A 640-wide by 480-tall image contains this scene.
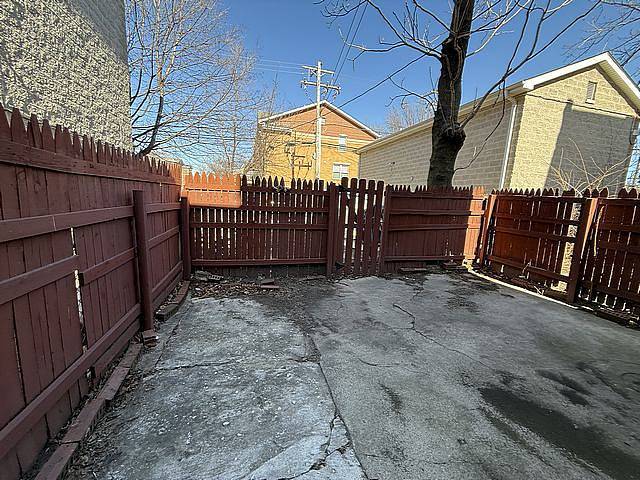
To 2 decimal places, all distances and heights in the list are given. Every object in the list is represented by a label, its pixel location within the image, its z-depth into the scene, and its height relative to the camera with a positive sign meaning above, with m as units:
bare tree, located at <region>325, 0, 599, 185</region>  3.75 +2.42
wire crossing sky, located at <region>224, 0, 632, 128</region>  5.28 +3.10
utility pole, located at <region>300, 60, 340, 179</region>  17.23 +6.35
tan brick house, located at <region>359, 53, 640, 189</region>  8.06 +2.09
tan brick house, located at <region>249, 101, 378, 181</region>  18.81 +3.49
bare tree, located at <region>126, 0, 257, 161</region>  8.49 +3.34
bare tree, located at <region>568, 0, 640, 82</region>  5.19 +3.04
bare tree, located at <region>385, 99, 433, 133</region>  23.01 +6.33
